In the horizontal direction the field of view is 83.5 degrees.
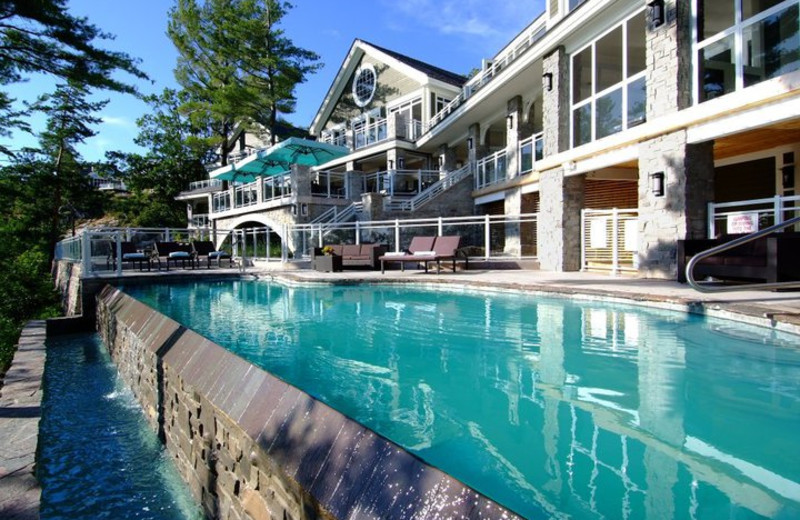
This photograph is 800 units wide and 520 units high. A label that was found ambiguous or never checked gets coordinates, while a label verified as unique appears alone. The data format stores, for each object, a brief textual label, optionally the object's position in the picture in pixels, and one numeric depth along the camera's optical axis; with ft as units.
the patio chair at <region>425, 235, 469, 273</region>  36.32
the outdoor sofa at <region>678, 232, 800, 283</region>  19.21
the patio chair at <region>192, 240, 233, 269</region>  48.61
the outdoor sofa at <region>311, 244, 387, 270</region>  41.68
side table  41.01
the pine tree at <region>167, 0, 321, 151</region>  80.33
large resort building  23.65
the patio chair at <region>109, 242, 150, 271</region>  41.31
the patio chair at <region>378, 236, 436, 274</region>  36.70
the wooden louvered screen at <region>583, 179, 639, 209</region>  42.45
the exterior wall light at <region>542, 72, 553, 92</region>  37.09
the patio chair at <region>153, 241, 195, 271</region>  43.52
